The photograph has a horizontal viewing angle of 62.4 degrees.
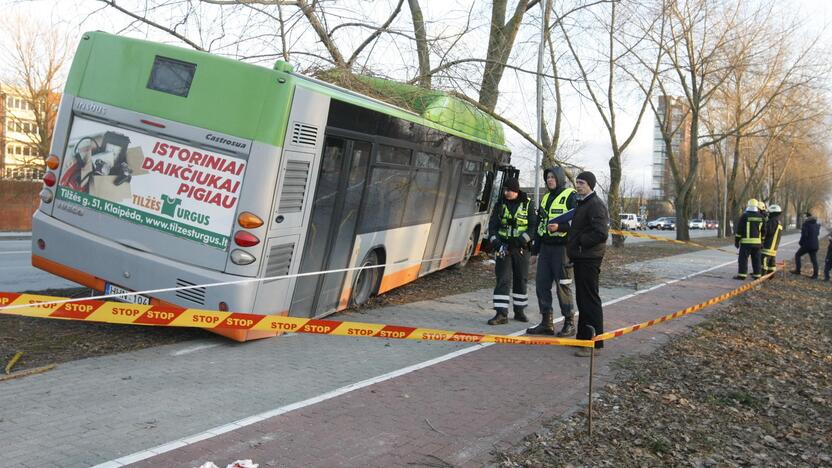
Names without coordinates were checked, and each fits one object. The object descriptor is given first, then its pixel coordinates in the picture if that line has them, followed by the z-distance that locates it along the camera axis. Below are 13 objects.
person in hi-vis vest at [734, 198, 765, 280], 16.50
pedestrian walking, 19.12
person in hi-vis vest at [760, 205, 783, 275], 17.24
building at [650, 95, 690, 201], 32.94
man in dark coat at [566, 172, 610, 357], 7.25
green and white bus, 6.63
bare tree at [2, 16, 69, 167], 30.69
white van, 72.75
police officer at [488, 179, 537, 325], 8.68
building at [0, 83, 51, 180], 31.62
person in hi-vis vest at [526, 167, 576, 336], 7.94
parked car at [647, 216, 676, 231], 80.88
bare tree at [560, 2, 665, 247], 23.39
